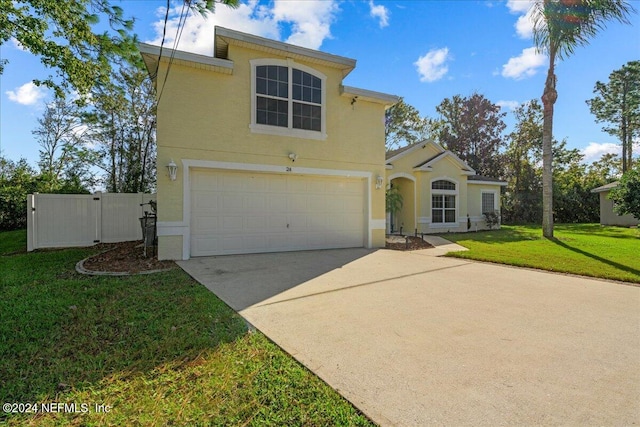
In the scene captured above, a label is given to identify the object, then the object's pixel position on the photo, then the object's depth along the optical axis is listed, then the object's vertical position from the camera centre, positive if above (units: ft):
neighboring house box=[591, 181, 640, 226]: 67.31 +0.54
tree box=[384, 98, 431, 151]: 90.43 +27.84
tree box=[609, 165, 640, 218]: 41.96 +3.29
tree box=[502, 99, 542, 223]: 80.89 +14.26
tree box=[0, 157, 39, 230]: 41.20 +2.22
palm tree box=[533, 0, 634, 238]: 37.45 +24.57
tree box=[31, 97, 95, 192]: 58.85 +14.05
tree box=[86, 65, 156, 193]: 51.88 +14.31
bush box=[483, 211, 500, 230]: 62.13 -0.66
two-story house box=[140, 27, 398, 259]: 26.32 +6.50
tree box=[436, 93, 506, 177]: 92.22 +25.27
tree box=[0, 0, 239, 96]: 25.63 +16.34
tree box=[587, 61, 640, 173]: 94.02 +36.61
